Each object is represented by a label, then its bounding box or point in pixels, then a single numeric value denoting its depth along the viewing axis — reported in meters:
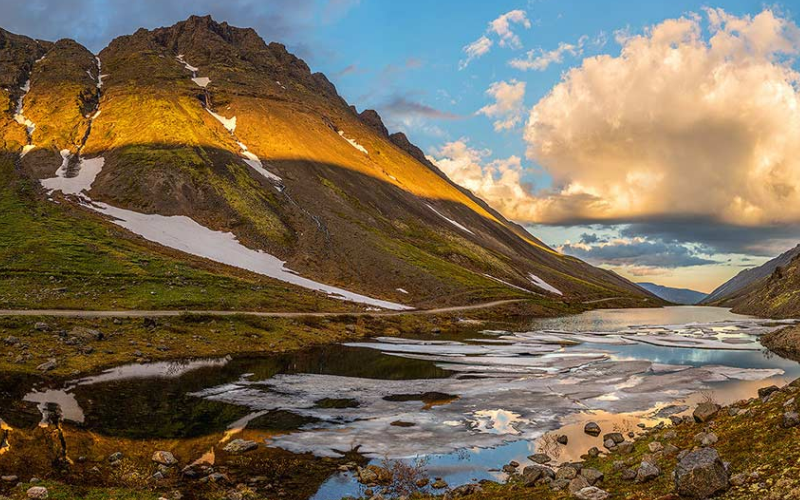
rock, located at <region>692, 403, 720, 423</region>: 25.30
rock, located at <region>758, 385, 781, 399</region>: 27.63
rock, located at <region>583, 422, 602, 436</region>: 27.83
